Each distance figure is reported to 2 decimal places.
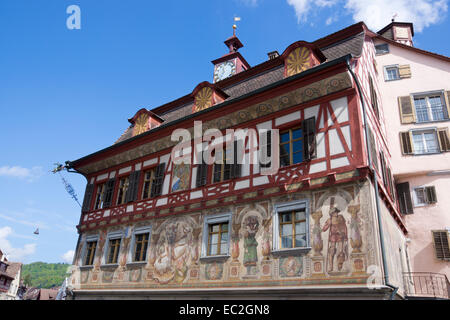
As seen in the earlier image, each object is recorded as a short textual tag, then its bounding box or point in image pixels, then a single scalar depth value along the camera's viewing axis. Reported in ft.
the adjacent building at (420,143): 49.42
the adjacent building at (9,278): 177.06
